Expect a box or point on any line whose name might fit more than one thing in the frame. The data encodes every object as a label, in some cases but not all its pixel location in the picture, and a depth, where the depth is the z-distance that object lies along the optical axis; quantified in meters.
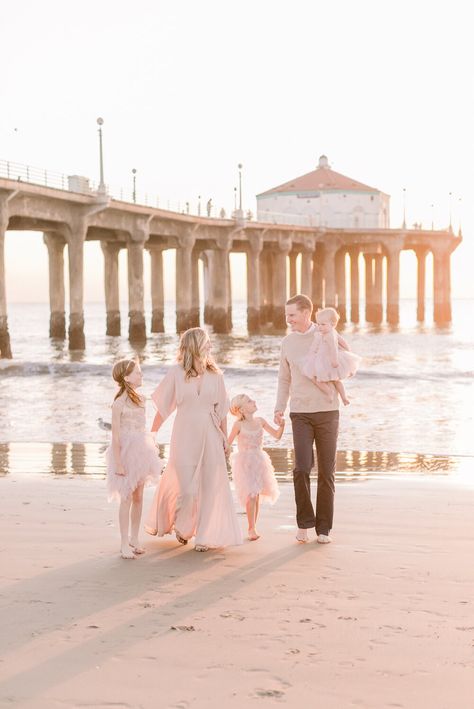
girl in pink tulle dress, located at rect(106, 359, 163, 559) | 5.55
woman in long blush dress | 5.58
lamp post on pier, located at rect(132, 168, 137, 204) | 38.38
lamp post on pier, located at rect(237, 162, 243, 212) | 51.75
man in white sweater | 5.80
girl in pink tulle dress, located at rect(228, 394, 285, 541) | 5.94
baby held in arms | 5.76
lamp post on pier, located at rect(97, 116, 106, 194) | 33.62
